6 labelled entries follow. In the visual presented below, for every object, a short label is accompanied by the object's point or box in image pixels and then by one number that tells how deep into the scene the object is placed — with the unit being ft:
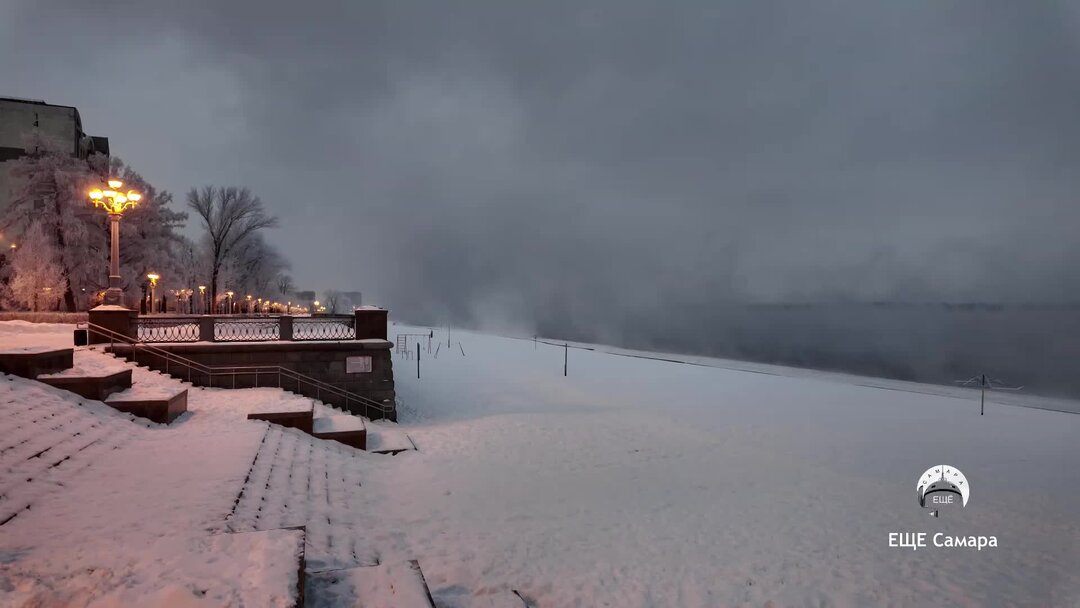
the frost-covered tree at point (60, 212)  103.65
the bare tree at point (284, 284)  272.60
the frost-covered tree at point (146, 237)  114.93
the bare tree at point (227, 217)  156.15
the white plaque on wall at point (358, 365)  55.77
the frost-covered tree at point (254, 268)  178.40
